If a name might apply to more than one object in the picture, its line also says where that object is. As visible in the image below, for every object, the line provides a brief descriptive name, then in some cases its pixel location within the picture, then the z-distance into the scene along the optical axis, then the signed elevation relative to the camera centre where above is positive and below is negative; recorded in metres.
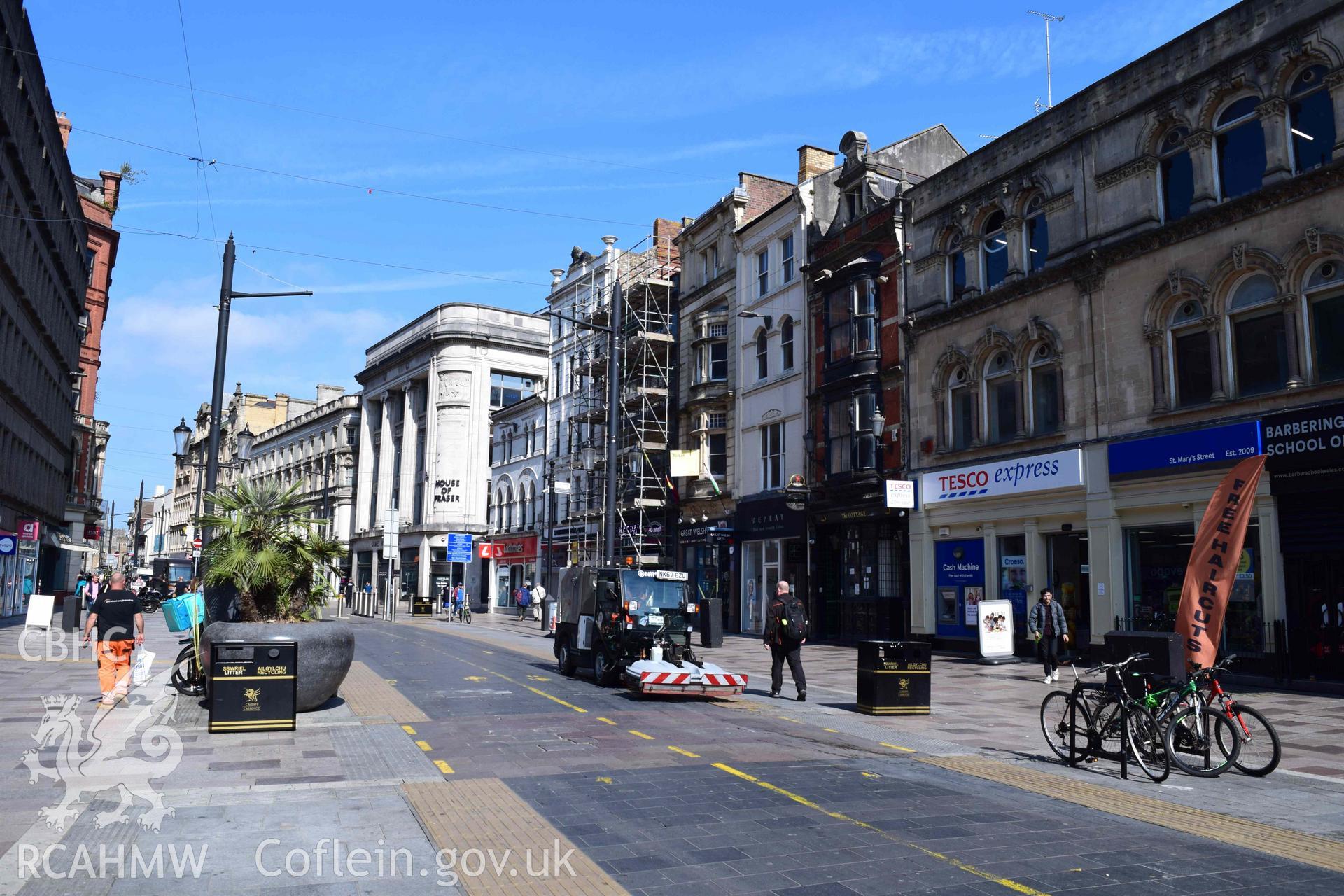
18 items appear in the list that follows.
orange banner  11.64 +0.27
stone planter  13.23 -0.88
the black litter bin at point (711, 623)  28.70 -1.16
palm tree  13.63 +0.36
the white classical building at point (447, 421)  67.31 +10.83
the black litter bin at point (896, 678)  15.49 -1.43
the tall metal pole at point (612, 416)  27.67 +4.48
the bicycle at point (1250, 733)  10.20 -1.46
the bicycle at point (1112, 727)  10.41 -1.49
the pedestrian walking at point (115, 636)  14.09 -0.78
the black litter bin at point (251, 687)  11.95 -1.25
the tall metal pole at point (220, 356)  17.31 +3.88
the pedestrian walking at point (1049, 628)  19.98 -0.86
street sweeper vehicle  18.06 -0.79
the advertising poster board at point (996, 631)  24.08 -1.08
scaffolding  43.94 +7.71
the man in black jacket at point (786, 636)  17.25 -0.88
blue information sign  51.44 +1.60
